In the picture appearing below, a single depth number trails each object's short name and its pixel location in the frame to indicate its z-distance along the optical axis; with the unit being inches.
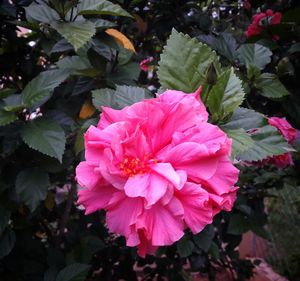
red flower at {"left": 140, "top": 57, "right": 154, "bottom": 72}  19.9
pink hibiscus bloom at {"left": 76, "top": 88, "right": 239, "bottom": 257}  7.6
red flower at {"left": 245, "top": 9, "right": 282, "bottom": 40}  18.7
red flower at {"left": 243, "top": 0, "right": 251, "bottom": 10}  21.1
